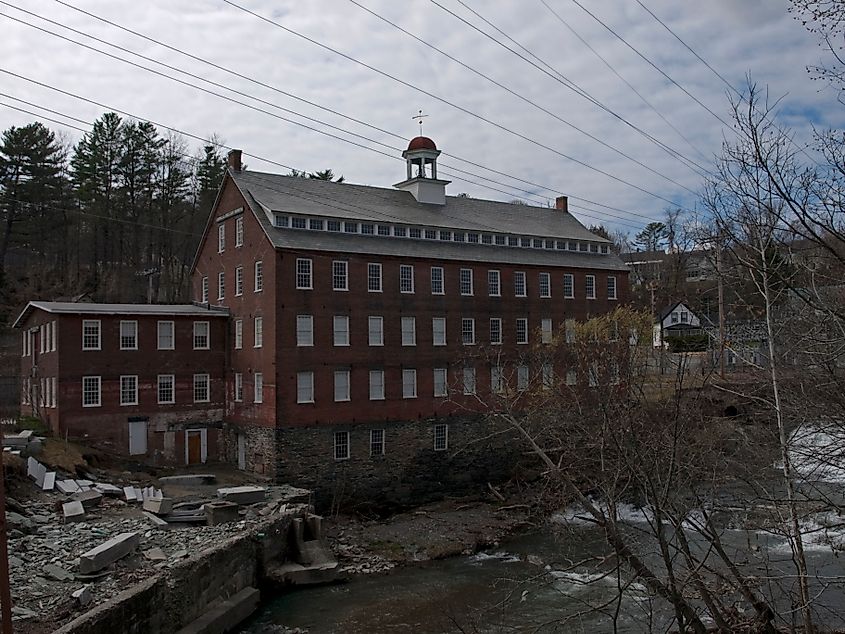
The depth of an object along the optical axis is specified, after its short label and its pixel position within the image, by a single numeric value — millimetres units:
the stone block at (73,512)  20922
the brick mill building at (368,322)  32562
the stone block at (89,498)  22734
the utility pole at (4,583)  9789
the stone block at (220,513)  23562
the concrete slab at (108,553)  16844
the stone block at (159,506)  23453
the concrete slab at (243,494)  25781
